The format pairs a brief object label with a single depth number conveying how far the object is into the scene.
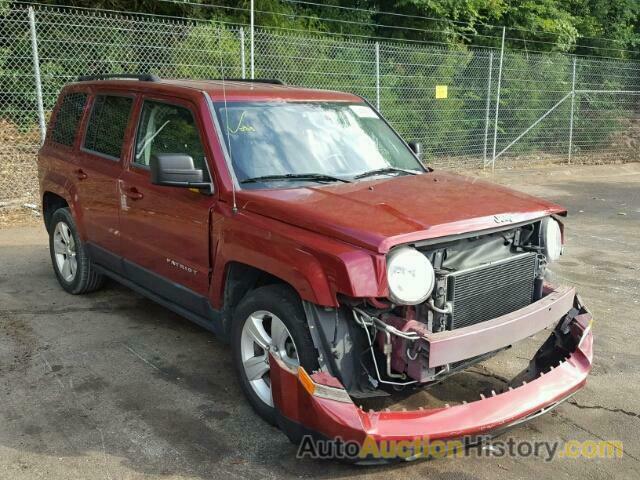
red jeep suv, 3.12
